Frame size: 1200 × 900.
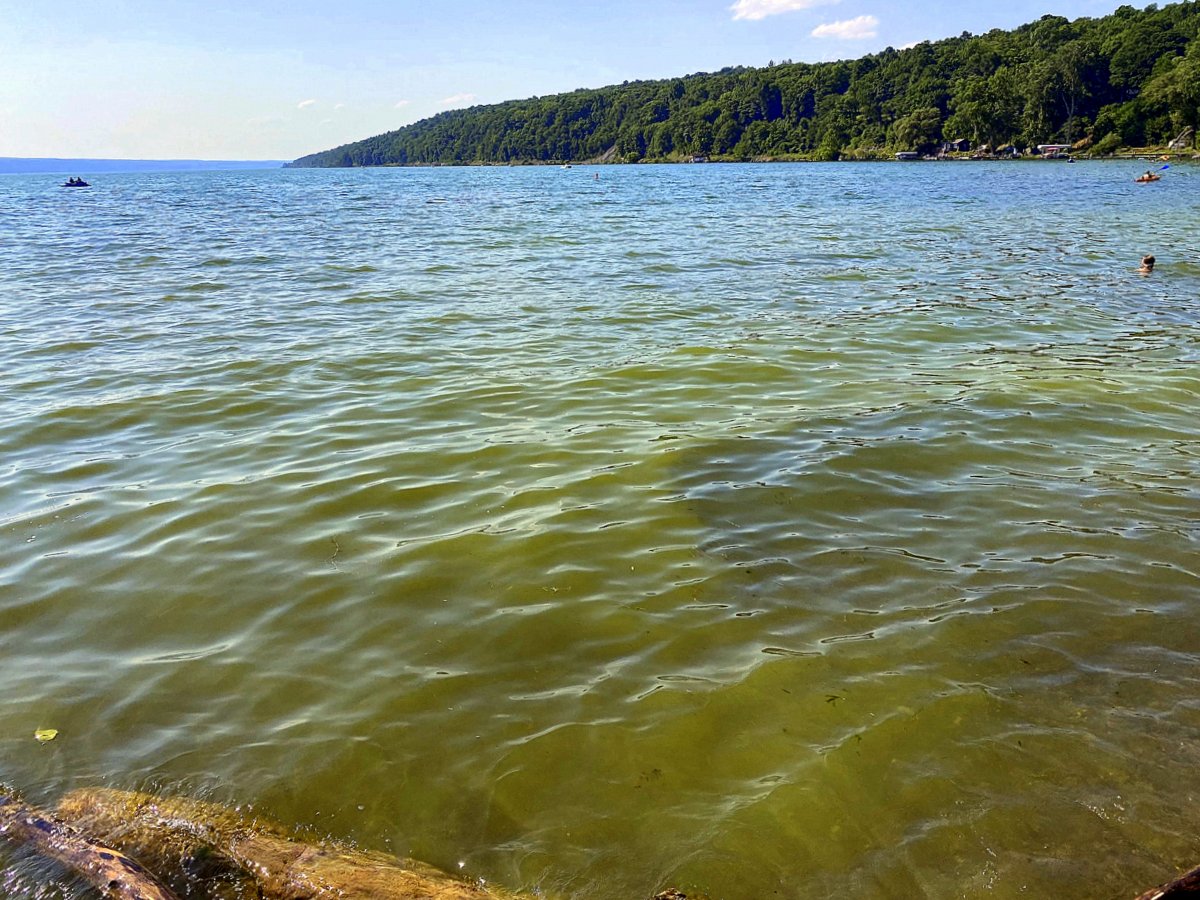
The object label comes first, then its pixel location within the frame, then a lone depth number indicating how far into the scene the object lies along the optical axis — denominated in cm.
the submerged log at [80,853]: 261
